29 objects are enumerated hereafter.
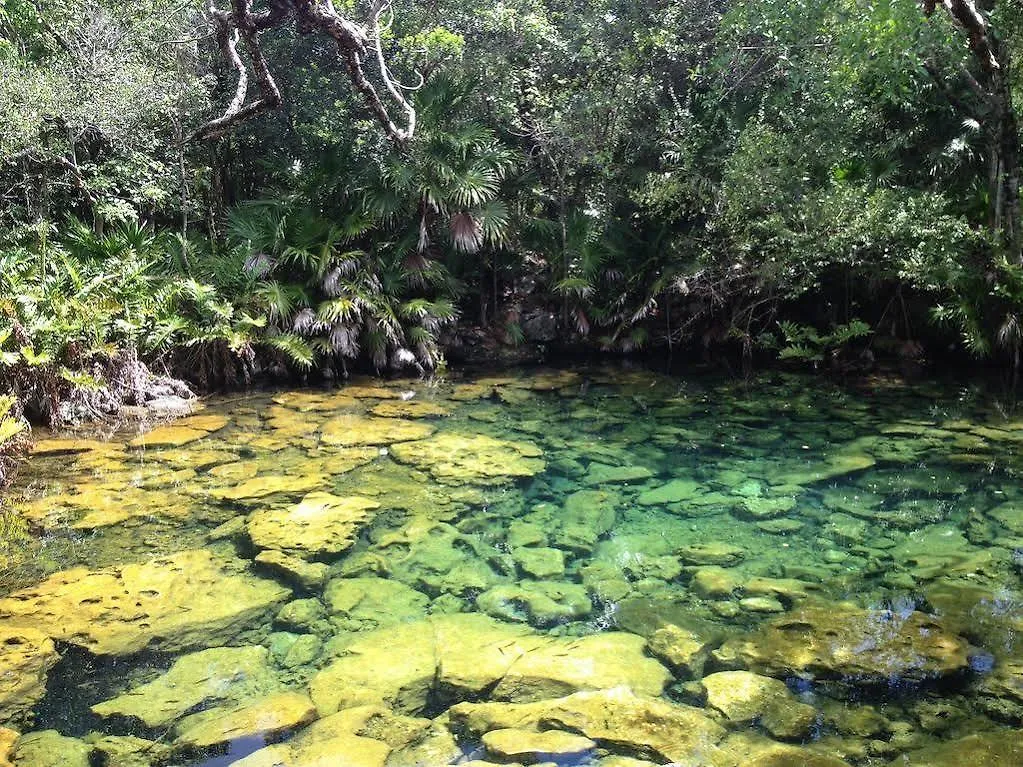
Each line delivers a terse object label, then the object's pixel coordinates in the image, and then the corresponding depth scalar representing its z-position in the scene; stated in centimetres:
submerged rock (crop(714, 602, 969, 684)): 353
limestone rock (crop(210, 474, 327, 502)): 601
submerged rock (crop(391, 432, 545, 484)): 658
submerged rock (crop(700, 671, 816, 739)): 315
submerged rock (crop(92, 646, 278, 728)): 336
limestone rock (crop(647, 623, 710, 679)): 368
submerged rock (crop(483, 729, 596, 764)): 298
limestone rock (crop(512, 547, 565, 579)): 480
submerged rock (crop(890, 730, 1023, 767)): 279
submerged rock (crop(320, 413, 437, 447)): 759
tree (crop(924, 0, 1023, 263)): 786
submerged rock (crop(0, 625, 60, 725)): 334
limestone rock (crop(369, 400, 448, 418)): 863
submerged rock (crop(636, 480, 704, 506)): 600
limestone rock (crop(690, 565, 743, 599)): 444
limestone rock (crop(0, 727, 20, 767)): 296
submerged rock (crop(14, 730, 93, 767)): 298
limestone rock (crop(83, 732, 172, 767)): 302
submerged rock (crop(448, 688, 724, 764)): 302
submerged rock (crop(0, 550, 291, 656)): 397
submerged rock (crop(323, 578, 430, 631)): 421
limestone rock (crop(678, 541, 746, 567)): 490
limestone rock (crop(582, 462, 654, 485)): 650
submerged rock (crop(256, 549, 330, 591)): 461
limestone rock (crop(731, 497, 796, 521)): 568
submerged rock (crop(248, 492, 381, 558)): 500
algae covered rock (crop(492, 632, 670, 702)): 346
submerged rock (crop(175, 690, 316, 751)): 315
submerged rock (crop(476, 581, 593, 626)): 424
